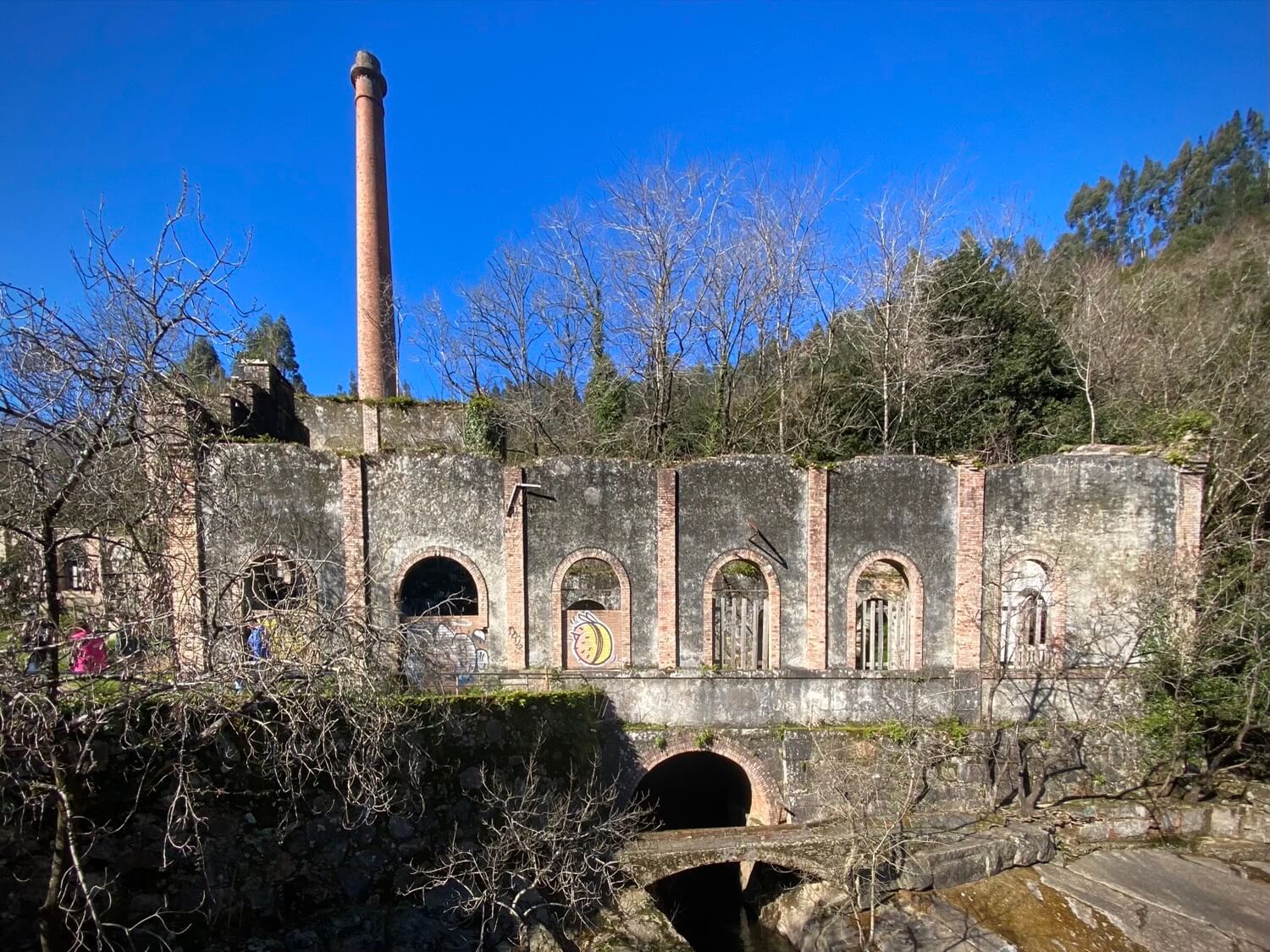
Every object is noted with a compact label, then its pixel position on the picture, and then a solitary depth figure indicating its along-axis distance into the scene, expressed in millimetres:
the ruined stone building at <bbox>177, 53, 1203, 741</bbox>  10305
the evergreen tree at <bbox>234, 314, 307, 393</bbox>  35812
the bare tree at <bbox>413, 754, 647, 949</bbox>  6680
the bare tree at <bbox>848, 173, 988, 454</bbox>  16078
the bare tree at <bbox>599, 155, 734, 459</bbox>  17297
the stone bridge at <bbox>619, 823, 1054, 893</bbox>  8062
